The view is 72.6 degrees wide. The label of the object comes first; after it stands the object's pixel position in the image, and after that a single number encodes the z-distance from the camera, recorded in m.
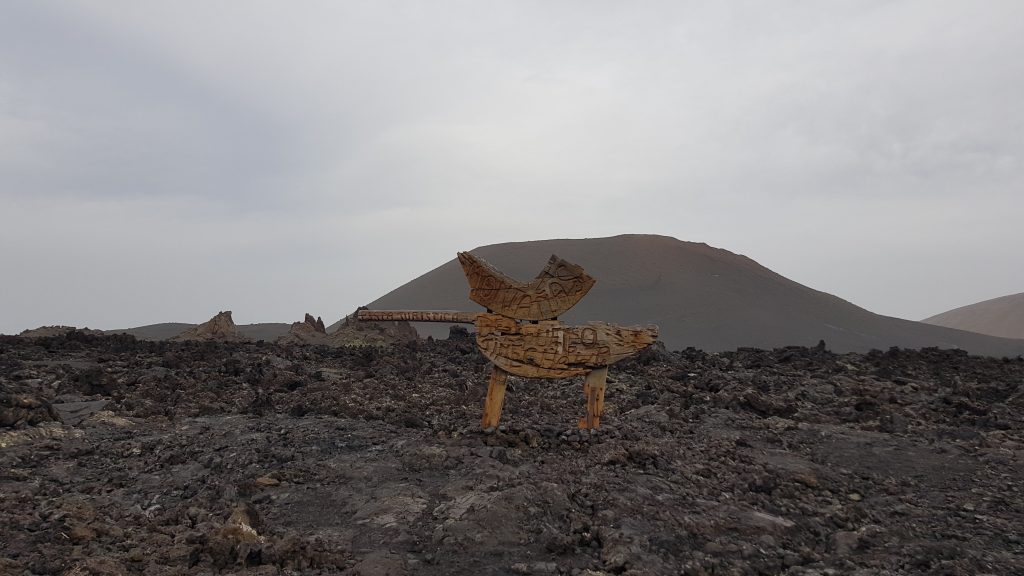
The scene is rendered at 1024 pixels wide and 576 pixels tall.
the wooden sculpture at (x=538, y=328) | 8.54
